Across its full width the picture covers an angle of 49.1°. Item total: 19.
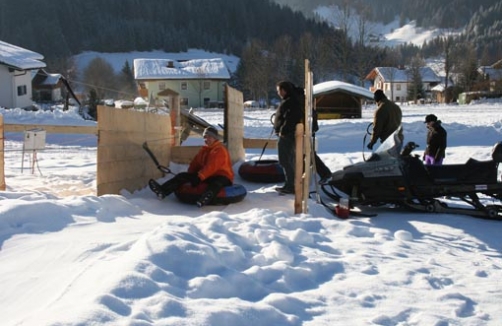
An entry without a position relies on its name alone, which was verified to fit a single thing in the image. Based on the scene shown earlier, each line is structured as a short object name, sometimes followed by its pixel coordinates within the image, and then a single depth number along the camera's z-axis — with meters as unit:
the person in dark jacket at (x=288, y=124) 8.38
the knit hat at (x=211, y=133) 8.05
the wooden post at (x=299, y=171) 6.97
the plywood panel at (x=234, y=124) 10.75
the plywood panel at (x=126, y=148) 7.65
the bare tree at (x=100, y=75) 74.75
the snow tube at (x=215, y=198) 7.78
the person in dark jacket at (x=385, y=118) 9.28
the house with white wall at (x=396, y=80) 84.12
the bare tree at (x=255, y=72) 72.31
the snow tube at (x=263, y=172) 10.05
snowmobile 7.15
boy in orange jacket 7.87
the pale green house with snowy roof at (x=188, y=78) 70.25
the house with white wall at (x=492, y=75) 69.56
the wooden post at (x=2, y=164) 8.61
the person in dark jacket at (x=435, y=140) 9.45
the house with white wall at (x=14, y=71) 36.22
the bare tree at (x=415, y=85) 75.88
